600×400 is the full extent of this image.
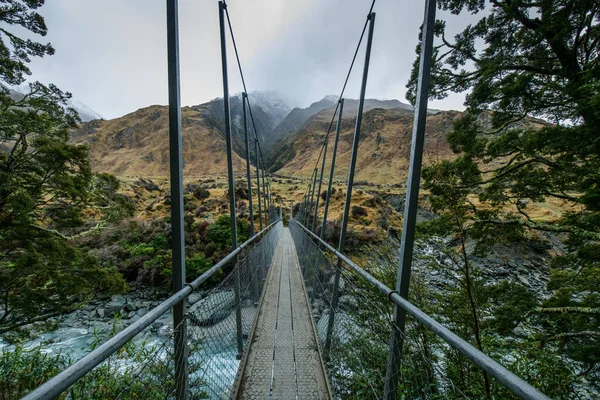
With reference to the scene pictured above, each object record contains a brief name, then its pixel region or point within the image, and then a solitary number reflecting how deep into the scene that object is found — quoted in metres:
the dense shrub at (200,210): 15.71
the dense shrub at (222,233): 12.55
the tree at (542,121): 3.05
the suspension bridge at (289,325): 1.04
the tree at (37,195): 4.83
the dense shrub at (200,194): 19.28
